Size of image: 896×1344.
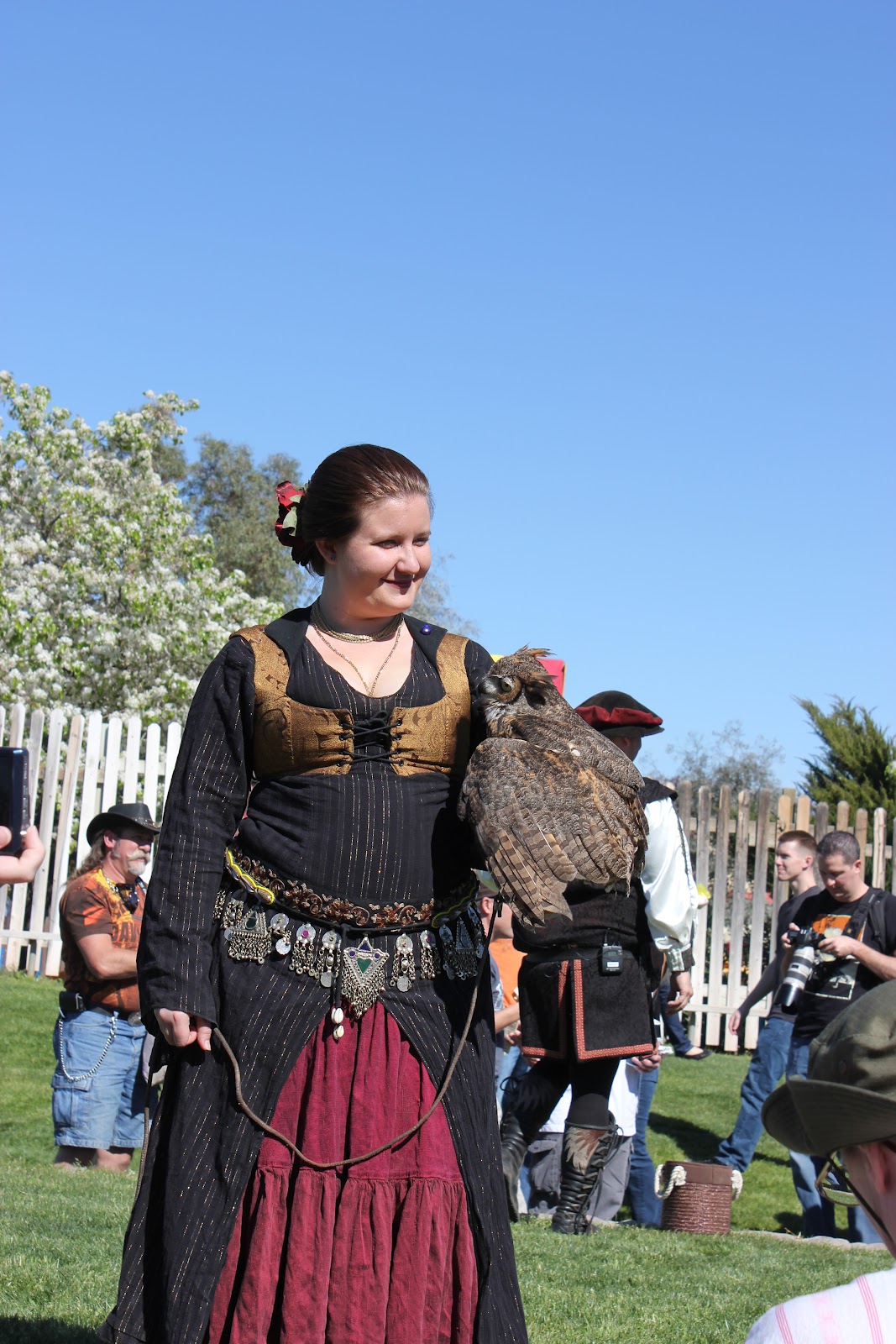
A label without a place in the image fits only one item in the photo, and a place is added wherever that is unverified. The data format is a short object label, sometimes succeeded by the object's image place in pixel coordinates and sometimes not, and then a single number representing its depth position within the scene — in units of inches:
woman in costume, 103.0
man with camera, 281.0
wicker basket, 253.8
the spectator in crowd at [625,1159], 284.0
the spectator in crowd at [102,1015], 281.1
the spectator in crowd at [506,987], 282.0
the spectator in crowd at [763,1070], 312.7
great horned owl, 106.0
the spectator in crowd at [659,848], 194.1
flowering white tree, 674.8
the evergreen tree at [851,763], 759.7
